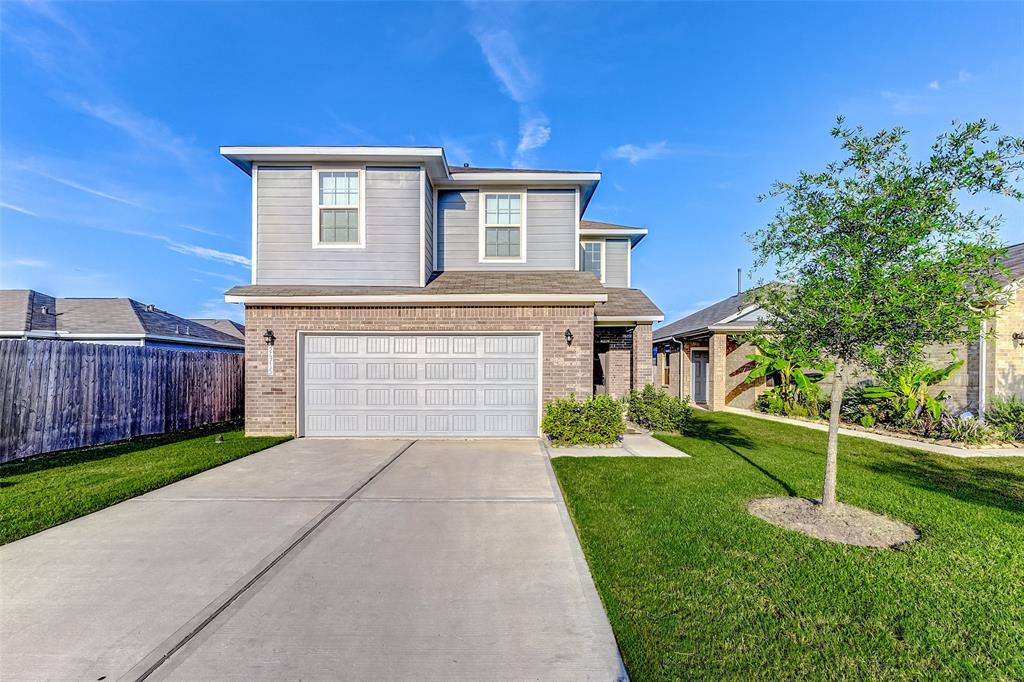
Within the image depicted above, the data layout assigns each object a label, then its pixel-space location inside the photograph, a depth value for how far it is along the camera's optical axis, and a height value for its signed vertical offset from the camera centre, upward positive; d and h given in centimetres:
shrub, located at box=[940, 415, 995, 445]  834 -150
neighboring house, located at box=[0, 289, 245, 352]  1540 +106
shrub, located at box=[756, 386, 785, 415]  1242 -155
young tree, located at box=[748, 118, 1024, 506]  395 +97
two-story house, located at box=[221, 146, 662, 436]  852 +72
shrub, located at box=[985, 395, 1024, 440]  859 -126
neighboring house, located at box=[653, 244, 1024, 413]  935 -11
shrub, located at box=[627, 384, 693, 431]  951 -132
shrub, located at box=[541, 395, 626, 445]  788 -130
